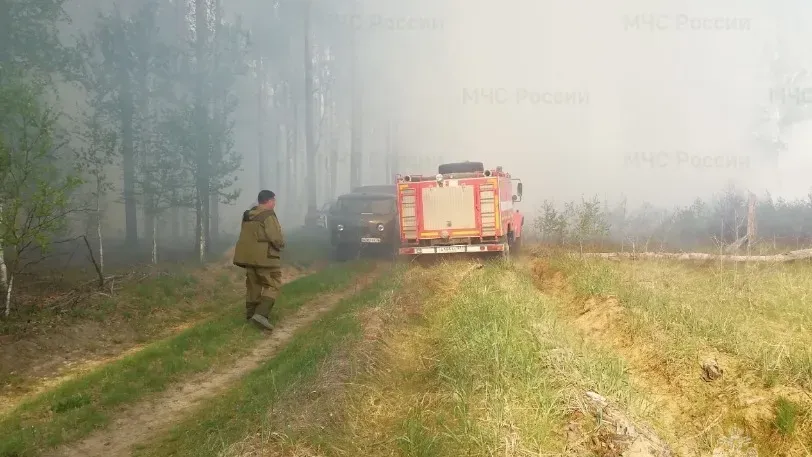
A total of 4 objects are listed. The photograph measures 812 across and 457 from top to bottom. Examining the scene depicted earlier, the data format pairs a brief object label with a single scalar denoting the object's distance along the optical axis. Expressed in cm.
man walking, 812
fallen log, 1032
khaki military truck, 1689
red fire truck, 1373
